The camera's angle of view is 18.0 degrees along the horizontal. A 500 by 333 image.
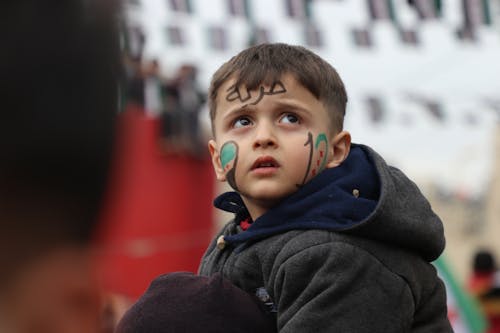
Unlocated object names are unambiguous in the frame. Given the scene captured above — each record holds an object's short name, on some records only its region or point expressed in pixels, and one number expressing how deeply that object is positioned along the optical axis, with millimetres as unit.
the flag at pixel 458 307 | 7572
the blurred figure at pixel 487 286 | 10528
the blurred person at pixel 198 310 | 2708
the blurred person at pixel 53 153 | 1366
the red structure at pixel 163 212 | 15862
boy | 2732
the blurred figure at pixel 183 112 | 13623
